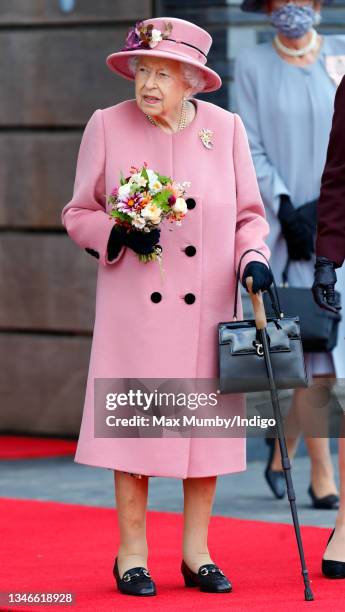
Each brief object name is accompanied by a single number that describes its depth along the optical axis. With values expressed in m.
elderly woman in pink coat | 11.16
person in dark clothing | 11.74
